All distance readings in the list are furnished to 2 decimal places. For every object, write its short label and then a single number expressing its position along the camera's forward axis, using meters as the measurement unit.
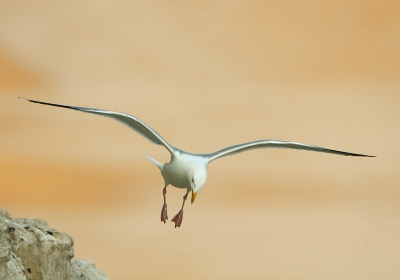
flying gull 20.05
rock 17.41
